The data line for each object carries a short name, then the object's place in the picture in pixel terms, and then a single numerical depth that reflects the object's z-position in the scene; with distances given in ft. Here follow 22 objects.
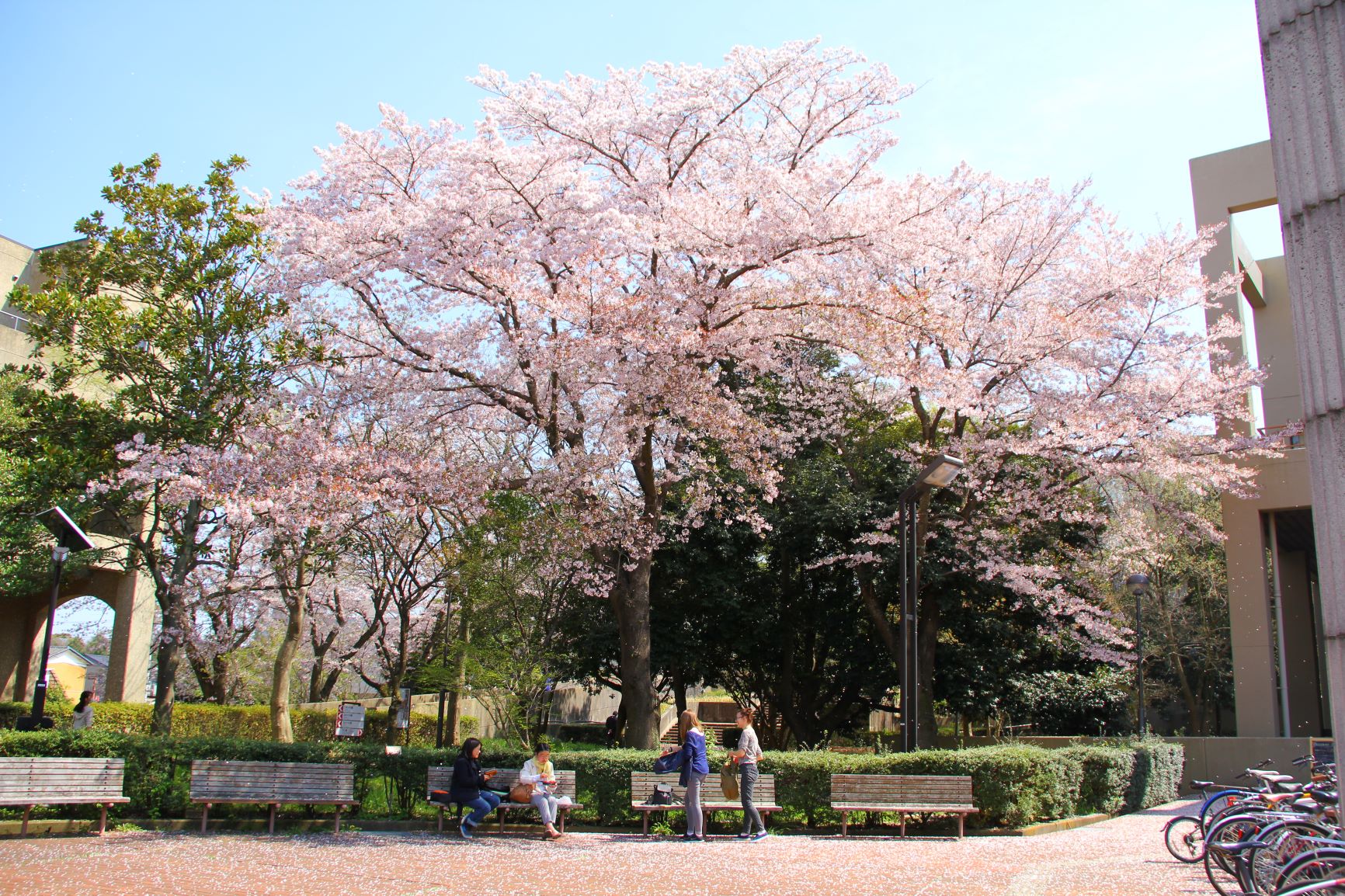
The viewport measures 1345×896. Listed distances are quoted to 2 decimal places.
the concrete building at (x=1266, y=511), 58.70
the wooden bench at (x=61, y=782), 30.22
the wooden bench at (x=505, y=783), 36.18
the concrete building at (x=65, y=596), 77.71
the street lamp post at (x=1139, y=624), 52.80
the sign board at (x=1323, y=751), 44.23
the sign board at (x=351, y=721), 61.11
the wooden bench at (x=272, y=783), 33.01
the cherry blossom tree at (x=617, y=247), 41.98
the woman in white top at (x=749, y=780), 35.06
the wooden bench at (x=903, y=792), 36.27
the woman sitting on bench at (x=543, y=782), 34.53
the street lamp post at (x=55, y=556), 42.80
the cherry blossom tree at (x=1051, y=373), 51.39
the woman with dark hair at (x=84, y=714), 47.37
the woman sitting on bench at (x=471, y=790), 34.94
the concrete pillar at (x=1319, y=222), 13.58
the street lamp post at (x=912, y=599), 39.06
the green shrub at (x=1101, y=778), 42.86
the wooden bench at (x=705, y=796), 35.91
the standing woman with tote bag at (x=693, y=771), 34.73
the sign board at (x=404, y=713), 66.59
